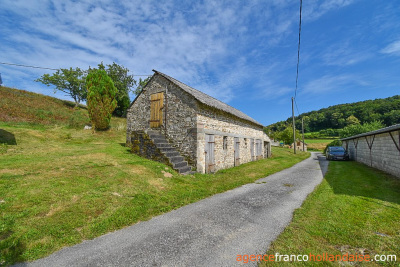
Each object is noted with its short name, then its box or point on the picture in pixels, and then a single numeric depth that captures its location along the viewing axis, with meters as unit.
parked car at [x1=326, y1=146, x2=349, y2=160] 17.52
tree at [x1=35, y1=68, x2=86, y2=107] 32.25
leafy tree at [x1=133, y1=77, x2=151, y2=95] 35.29
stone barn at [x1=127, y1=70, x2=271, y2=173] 9.33
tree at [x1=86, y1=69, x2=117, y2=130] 17.12
